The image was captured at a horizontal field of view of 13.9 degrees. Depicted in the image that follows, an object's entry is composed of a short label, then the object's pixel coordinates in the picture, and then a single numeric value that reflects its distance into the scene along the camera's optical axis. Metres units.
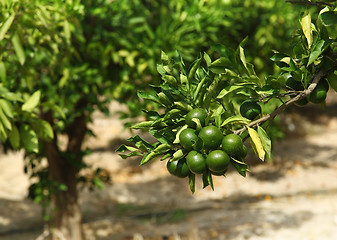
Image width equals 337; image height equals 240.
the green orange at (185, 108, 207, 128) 2.98
